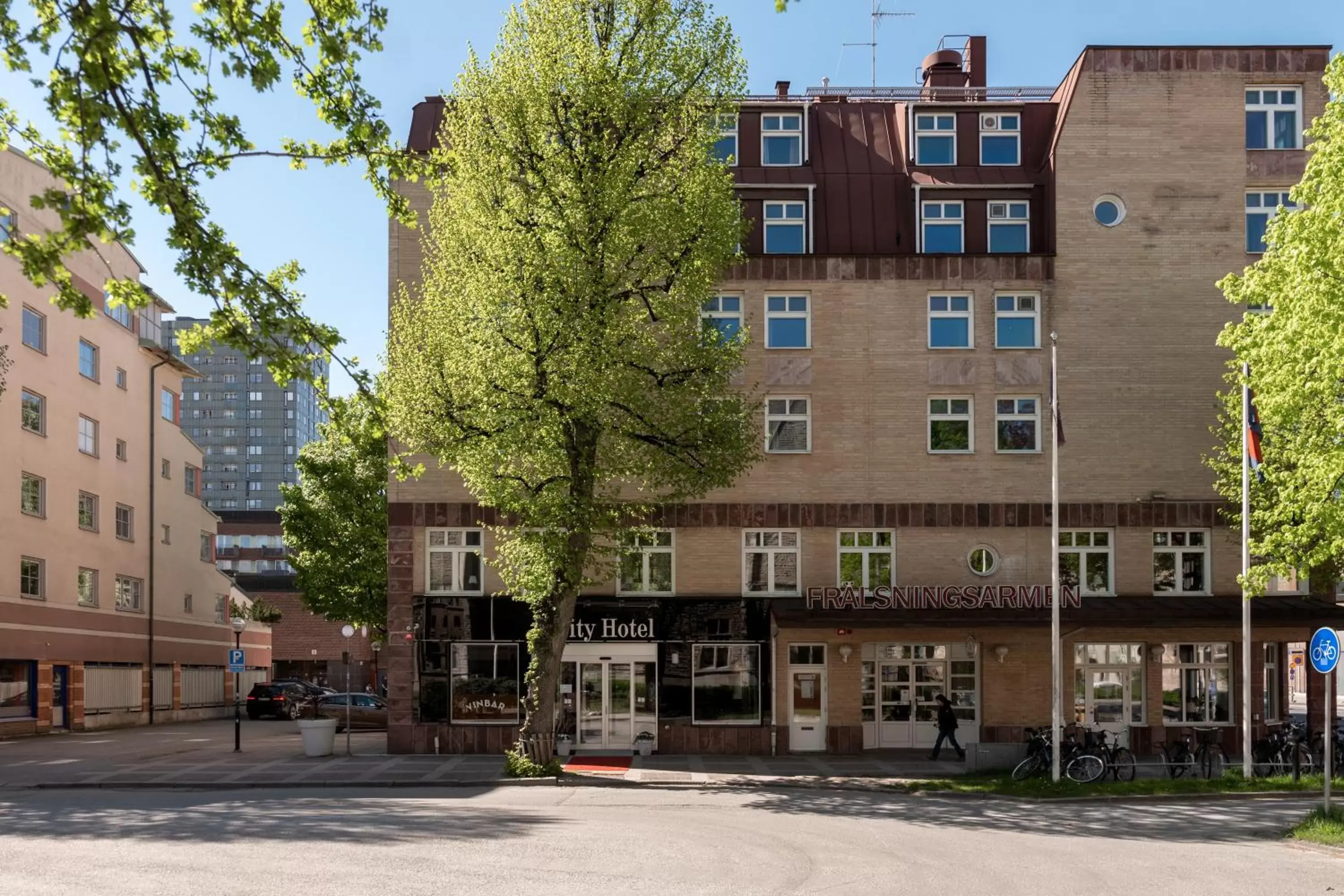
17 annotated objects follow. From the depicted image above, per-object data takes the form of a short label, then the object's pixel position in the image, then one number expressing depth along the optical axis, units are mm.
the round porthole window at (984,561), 32000
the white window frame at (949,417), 32312
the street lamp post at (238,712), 32906
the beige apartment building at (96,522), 41000
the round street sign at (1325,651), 18672
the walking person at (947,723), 29734
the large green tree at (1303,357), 22375
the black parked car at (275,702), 53469
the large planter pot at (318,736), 30438
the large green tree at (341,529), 46781
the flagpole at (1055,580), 24016
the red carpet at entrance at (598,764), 28250
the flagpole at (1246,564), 24516
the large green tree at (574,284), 24781
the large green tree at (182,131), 7192
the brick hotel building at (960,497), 31688
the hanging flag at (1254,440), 24578
